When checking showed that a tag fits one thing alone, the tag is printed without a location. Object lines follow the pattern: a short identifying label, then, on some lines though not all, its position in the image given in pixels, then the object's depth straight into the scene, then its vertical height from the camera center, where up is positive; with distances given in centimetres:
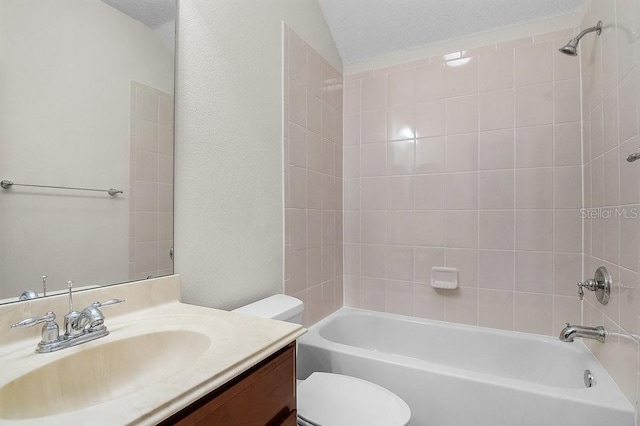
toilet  113 -73
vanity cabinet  58 -40
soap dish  203 -41
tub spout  138 -53
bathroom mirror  77 +22
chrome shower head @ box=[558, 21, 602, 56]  142 +83
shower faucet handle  143 -33
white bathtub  122 -77
